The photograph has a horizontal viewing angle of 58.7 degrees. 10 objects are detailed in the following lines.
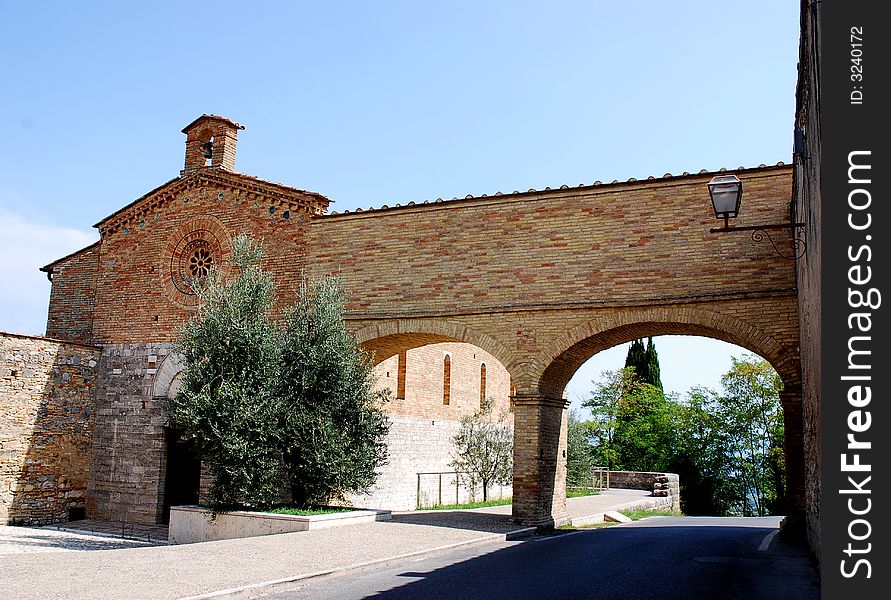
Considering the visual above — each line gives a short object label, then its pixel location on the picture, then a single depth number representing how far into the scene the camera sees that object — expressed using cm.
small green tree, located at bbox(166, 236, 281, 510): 1373
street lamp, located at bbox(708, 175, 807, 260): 1046
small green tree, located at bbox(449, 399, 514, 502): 2295
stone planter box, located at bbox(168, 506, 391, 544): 1282
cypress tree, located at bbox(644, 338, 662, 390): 4069
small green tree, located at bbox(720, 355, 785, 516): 3338
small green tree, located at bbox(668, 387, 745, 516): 3294
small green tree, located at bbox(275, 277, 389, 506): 1441
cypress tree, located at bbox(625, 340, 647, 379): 4103
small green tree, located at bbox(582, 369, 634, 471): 3856
